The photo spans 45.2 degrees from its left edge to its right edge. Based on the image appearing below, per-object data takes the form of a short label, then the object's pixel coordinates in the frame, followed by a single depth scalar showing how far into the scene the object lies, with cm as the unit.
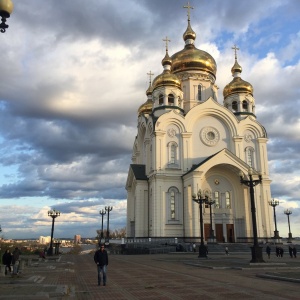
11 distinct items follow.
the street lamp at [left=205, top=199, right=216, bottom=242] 3569
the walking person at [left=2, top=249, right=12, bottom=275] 1622
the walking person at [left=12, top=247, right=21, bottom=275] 1441
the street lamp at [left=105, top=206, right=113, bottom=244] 4750
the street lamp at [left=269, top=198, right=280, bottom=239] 4004
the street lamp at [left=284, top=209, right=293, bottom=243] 4436
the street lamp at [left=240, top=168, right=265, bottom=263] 1850
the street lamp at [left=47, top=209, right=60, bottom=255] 3528
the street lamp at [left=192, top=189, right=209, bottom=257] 2487
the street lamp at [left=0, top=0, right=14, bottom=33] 754
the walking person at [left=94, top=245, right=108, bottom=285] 1173
